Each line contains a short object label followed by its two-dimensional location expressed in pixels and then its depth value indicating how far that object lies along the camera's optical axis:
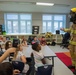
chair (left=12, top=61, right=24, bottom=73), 1.34
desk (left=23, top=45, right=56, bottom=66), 1.89
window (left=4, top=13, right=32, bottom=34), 5.13
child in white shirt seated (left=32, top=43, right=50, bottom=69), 1.76
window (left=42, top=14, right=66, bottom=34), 5.39
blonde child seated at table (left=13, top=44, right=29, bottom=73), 1.58
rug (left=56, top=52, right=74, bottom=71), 2.79
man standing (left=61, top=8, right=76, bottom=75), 2.15
